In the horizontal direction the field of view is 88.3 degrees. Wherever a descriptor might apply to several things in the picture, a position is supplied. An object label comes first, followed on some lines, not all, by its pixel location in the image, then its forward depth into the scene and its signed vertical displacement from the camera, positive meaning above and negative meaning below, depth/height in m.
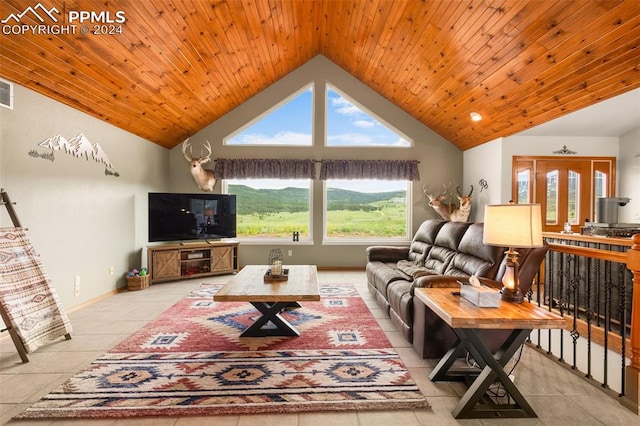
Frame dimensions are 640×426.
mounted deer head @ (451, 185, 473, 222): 5.84 +0.01
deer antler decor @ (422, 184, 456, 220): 6.13 +0.06
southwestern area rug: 2.04 -1.21
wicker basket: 4.81 -1.11
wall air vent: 2.89 +0.99
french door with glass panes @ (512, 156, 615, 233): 5.57 +0.38
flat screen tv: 5.33 -0.15
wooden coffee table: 2.73 -0.73
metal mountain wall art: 3.40 +0.66
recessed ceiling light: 4.90 +1.40
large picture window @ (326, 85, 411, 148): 6.46 +1.64
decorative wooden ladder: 2.56 -1.01
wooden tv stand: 5.23 -0.88
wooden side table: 1.83 -0.76
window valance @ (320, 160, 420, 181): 6.36 +0.76
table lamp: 2.05 -0.14
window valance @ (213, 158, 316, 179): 6.28 +0.75
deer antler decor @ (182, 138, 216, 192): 5.85 +0.66
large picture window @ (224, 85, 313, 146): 6.43 +1.60
